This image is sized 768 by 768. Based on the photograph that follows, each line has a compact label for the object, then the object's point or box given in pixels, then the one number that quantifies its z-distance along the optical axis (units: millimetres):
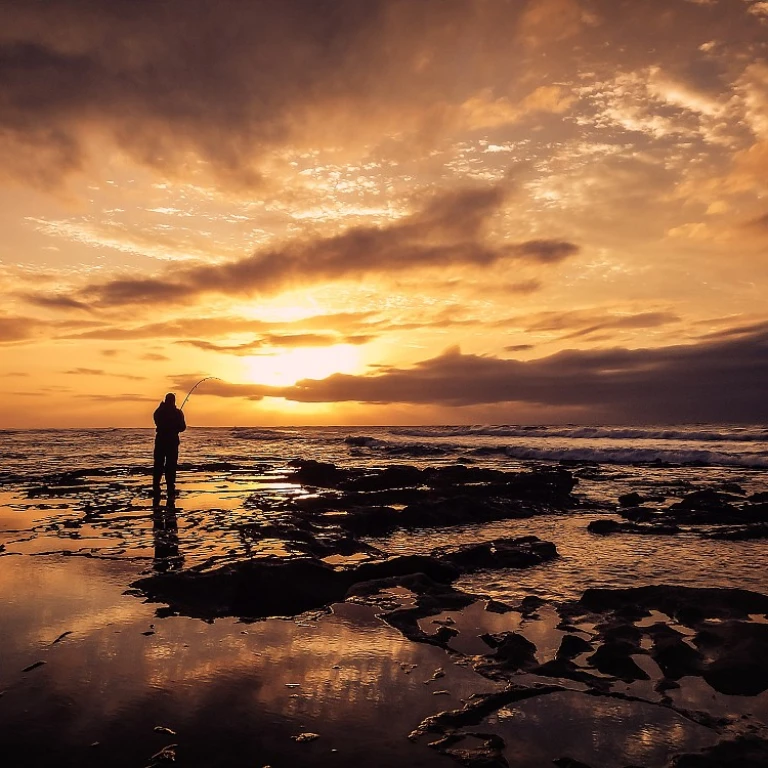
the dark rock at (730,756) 3629
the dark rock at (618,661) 4988
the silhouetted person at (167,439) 17312
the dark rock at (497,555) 9164
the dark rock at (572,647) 5434
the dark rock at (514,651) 5191
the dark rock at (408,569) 8148
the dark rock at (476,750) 3625
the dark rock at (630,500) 16953
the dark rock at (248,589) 6613
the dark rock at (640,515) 14016
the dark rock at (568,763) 3568
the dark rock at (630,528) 12411
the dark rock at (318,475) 22438
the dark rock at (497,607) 6824
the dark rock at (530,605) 6742
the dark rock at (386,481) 20375
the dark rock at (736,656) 4801
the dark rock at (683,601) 6582
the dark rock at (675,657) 5070
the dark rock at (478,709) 4047
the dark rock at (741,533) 11821
